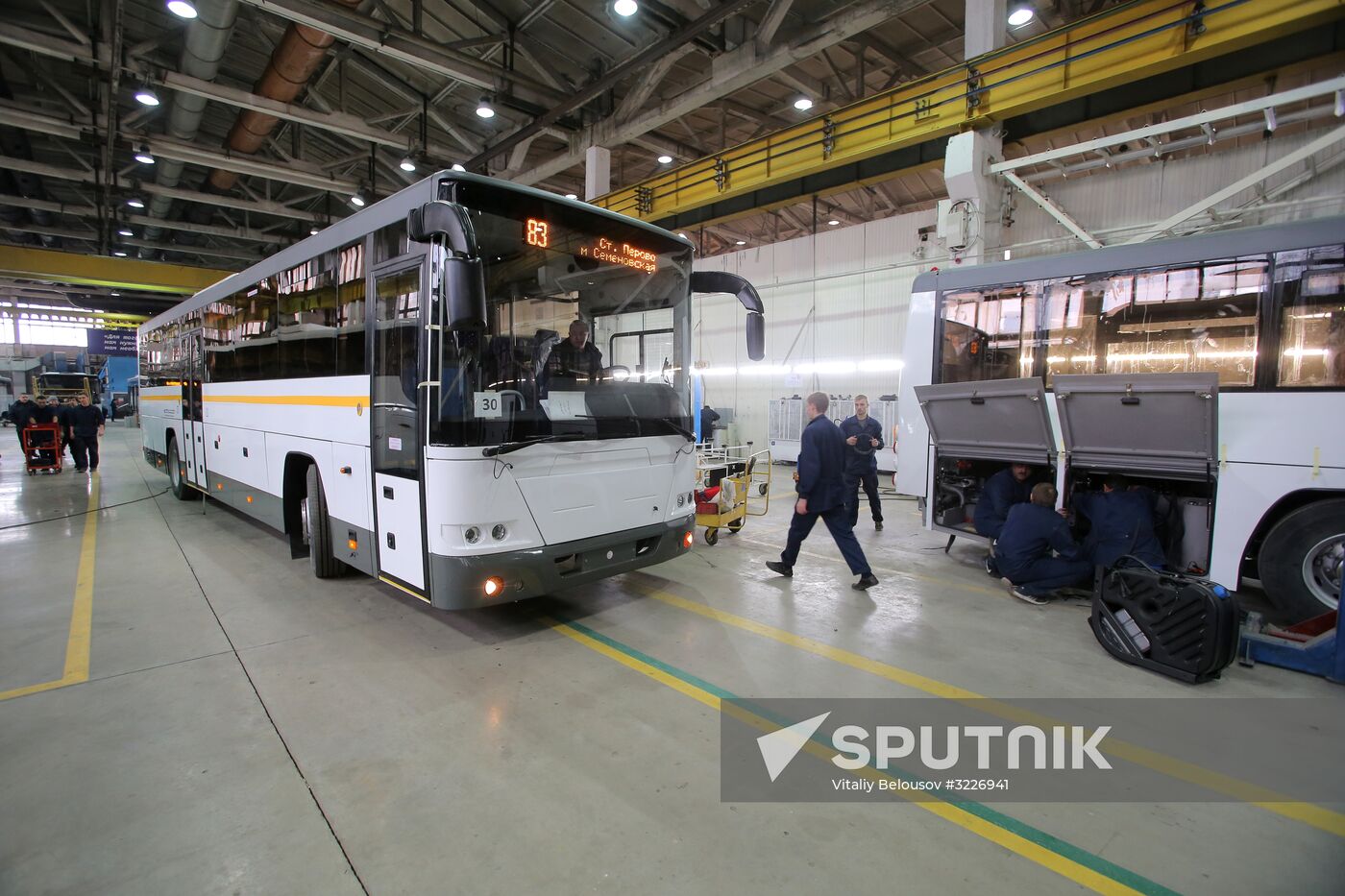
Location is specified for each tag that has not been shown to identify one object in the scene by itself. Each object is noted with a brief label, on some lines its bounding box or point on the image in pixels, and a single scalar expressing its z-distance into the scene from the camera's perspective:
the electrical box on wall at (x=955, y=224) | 9.38
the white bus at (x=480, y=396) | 3.81
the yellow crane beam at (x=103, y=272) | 17.56
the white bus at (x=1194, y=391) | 4.80
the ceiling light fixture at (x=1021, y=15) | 8.66
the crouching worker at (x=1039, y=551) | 5.50
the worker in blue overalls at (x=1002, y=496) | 6.42
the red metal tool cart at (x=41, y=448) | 13.70
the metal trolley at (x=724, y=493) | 7.55
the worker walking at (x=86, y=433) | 13.75
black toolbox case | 3.87
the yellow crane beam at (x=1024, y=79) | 6.95
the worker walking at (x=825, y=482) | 5.64
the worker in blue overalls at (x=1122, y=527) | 5.30
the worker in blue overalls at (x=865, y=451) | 8.59
